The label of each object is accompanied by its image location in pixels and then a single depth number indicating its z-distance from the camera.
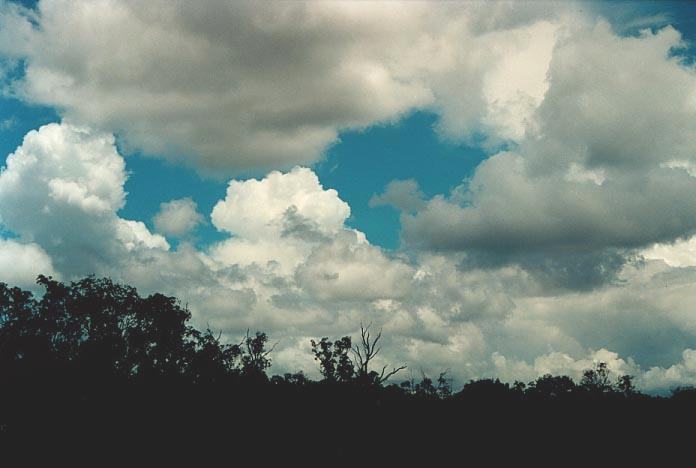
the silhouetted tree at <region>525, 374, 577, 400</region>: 103.44
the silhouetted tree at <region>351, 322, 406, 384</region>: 63.84
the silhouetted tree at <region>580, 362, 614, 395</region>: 106.35
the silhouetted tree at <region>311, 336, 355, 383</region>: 82.25
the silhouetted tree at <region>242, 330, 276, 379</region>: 78.81
